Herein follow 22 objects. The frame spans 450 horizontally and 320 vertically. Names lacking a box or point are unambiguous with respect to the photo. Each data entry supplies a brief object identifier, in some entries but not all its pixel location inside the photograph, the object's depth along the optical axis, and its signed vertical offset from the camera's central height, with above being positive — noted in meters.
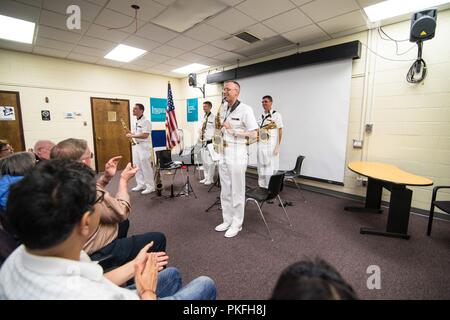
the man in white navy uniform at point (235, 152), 2.62 -0.27
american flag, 4.94 +0.10
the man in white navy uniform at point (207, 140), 4.95 -0.24
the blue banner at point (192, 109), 6.88 +0.65
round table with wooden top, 2.37 -0.74
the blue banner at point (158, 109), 6.80 +0.64
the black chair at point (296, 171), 3.80 -0.75
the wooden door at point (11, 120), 4.50 +0.18
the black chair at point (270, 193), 2.56 -0.77
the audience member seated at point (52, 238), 0.62 -0.34
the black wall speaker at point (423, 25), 2.63 +1.31
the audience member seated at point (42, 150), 2.34 -0.23
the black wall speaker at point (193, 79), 5.68 +1.33
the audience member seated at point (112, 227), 1.34 -0.64
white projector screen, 3.87 +0.35
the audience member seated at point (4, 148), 2.54 -0.24
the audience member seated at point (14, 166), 1.38 -0.26
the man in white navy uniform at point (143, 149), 4.28 -0.40
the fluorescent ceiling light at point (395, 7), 2.80 +1.68
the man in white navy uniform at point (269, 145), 4.25 -0.30
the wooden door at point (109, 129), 5.76 -0.01
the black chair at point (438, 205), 2.31 -0.82
